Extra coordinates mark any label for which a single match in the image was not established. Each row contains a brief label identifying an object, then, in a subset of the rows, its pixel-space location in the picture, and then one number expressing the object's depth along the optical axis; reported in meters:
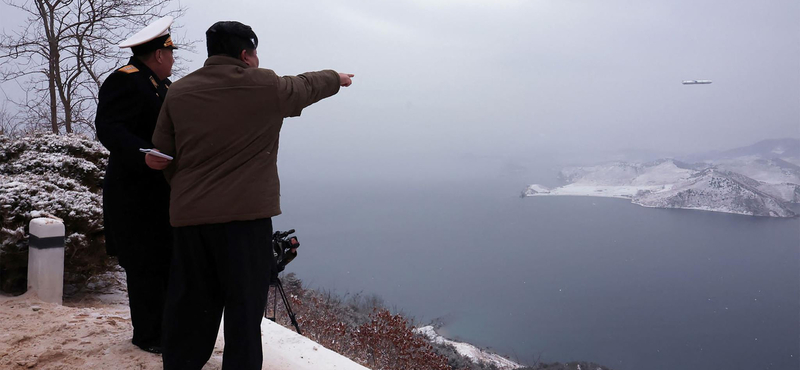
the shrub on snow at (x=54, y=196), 3.63
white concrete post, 3.49
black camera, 2.98
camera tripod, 2.92
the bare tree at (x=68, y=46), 10.18
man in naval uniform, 2.09
